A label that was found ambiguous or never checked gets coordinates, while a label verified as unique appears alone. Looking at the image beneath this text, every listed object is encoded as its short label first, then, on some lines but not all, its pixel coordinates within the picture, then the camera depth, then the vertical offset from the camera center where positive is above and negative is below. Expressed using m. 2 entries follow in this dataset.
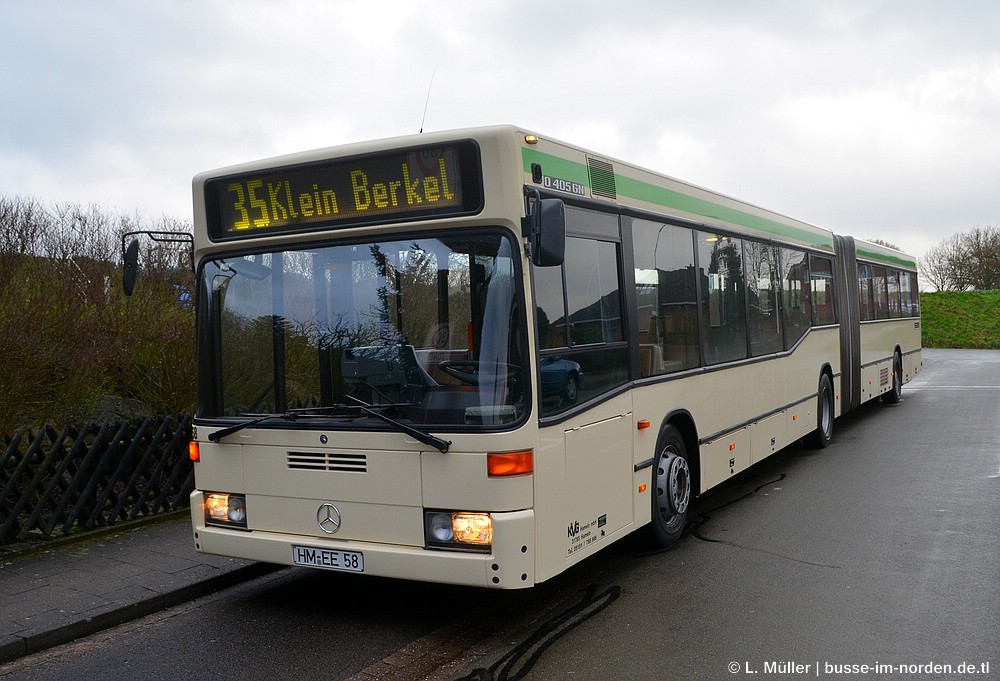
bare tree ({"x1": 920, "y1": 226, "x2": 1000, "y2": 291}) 54.31 +2.82
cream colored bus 5.10 -0.14
